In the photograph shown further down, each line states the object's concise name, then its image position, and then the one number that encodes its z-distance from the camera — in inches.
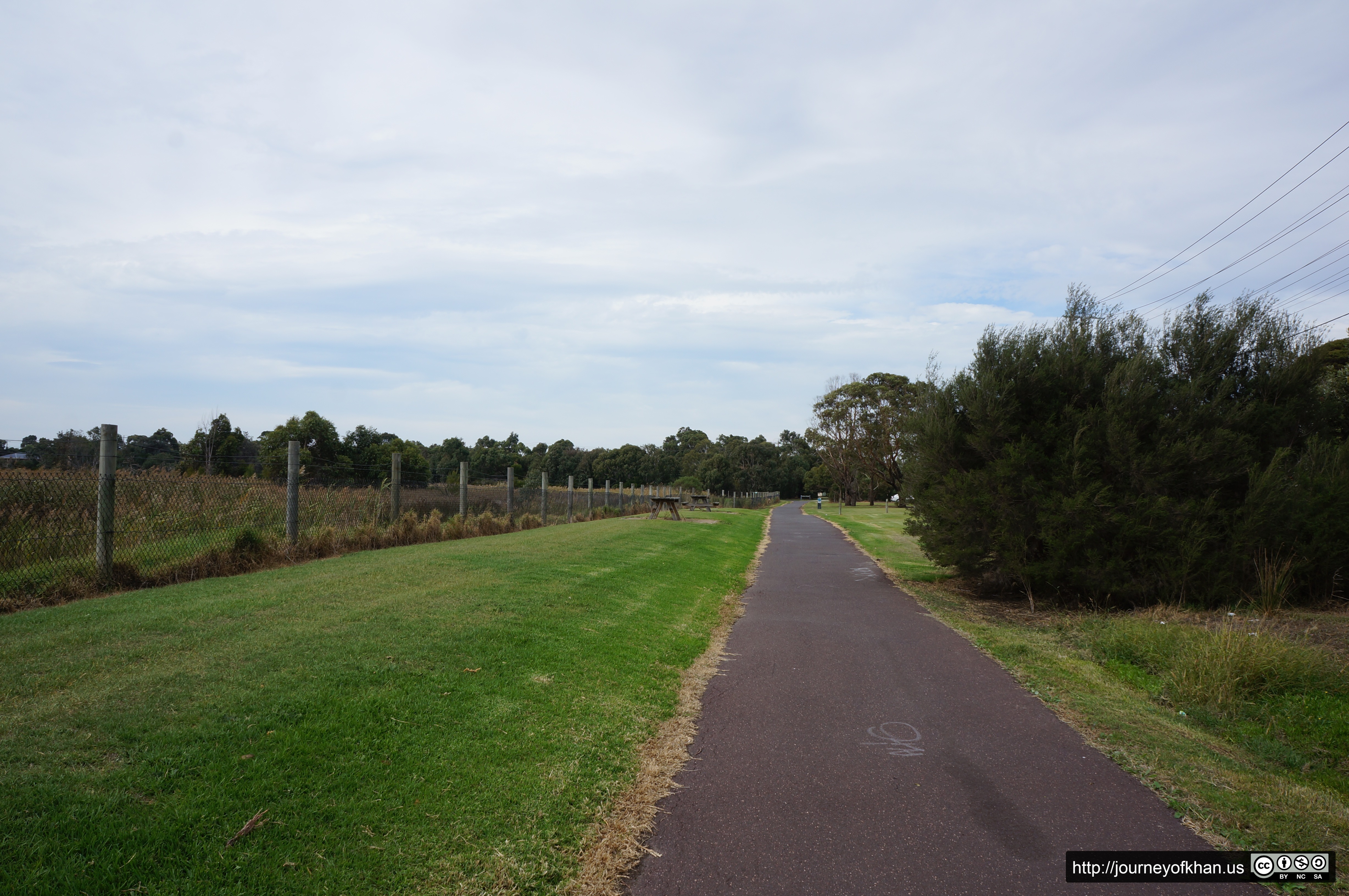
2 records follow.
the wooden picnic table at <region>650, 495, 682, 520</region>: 1154.7
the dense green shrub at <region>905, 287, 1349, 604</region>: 417.7
